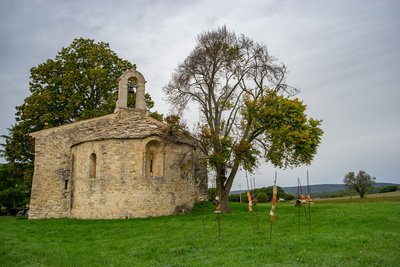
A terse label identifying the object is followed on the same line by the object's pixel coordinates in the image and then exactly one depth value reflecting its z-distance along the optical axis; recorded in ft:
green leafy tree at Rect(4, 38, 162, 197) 92.18
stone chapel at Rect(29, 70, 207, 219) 65.41
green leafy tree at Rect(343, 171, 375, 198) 133.08
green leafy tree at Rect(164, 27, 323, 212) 63.46
